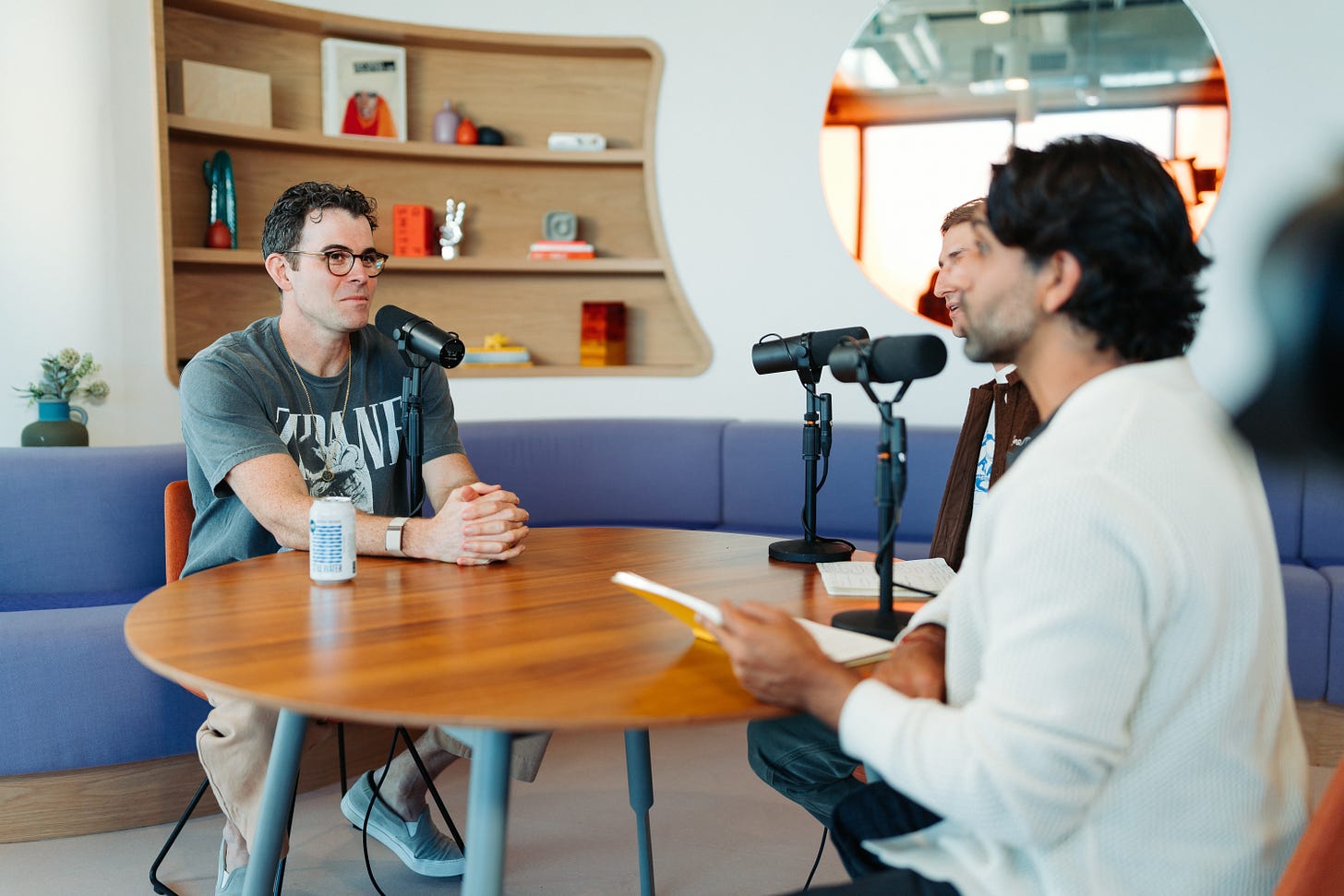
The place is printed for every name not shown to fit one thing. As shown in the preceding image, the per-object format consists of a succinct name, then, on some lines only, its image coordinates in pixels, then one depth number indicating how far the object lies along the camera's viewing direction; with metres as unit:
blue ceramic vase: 3.19
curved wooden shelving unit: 3.89
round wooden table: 1.10
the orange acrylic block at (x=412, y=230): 4.20
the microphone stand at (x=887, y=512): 1.41
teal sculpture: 3.80
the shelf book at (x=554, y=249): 4.30
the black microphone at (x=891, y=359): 1.42
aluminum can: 1.66
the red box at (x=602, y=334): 4.33
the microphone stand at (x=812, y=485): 1.90
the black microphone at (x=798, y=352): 1.83
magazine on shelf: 4.05
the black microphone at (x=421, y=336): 1.90
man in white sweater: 0.88
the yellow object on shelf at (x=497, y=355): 4.20
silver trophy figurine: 4.26
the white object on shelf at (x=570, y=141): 4.25
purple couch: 2.38
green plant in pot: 3.20
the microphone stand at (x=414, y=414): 2.00
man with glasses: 1.88
